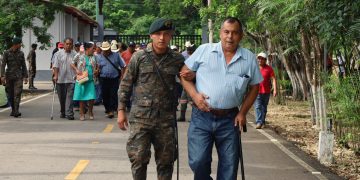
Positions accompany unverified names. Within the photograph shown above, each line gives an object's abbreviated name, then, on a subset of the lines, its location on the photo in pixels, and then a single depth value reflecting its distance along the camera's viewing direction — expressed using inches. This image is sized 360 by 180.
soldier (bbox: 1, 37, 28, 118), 665.0
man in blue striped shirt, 263.7
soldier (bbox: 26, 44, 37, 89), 1119.6
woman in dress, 658.8
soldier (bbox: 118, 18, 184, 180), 284.0
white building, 1409.9
